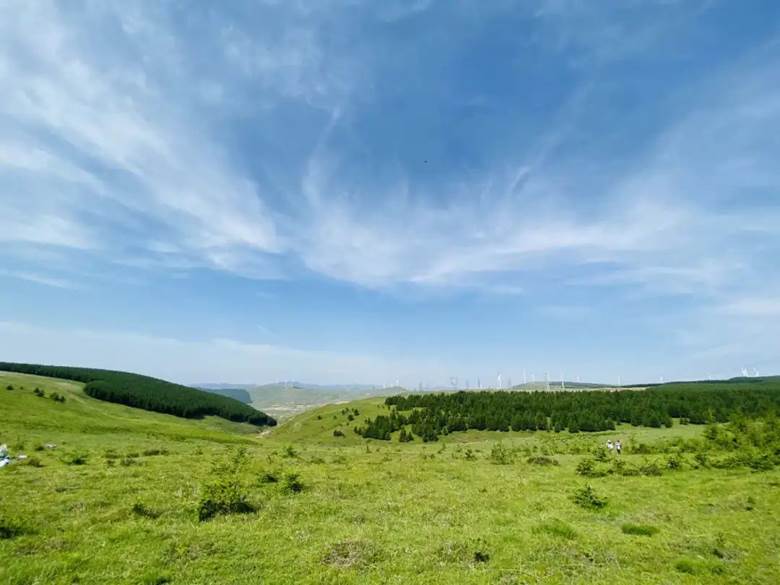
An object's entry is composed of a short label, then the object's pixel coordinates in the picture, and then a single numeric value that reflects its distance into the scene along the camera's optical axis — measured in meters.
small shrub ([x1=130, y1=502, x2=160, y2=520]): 19.91
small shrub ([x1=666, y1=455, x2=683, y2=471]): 40.78
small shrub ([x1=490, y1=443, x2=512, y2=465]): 49.74
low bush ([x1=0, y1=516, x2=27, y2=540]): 15.89
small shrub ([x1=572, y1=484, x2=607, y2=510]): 25.83
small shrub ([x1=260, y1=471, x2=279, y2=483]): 29.88
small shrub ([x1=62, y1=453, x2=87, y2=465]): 33.59
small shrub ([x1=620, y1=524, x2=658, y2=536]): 20.61
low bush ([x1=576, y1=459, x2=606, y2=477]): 38.56
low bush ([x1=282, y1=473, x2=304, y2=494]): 27.23
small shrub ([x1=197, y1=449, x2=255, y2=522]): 20.61
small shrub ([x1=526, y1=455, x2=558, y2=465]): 47.45
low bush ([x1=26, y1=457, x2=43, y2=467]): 31.41
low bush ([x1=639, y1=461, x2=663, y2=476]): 39.03
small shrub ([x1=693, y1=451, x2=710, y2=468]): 41.79
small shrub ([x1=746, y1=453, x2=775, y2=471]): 38.91
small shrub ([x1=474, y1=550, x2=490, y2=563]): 16.62
